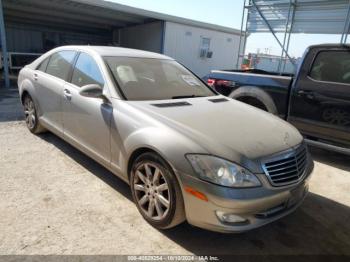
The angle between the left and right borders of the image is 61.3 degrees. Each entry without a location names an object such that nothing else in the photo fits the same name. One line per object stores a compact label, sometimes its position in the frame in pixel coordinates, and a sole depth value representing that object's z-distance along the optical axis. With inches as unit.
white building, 512.7
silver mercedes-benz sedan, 92.7
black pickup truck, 172.4
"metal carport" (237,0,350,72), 378.0
